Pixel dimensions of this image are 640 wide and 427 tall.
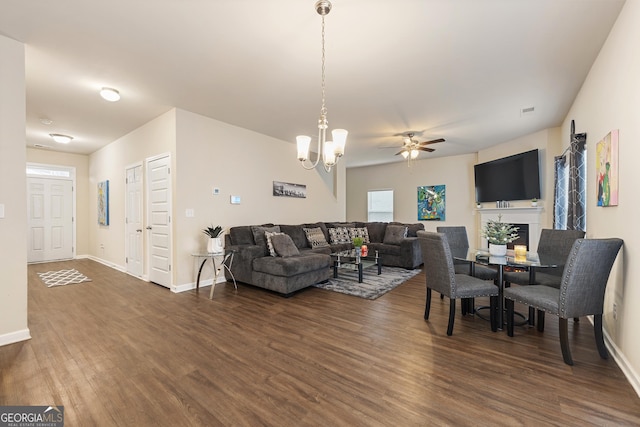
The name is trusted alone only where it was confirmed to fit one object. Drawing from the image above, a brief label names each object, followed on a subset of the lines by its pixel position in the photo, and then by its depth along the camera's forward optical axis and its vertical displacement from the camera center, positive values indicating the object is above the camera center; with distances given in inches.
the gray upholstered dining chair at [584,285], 78.2 -22.3
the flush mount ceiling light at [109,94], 130.2 +57.9
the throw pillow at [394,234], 229.3 -19.8
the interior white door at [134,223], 188.2 -7.8
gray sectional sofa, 148.9 -26.6
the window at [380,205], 339.0 +8.3
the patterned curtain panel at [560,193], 171.3 +11.6
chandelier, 97.0 +24.4
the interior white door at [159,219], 162.9 -4.4
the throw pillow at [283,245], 162.2 -20.8
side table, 151.2 -30.6
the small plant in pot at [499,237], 110.6 -10.9
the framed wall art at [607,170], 87.4 +14.6
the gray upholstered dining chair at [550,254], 108.3 -19.3
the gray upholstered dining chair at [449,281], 99.0 -27.1
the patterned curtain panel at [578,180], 129.9 +15.5
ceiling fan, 191.7 +46.3
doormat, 175.9 -45.8
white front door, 242.8 -6.3
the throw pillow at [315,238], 216.5 -21.4
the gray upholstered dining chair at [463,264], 121.0 -27.2
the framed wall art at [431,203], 296.0 +9.6
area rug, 152.2 -45.3
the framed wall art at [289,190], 221.2 +19.3
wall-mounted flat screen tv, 211.6 +28.7
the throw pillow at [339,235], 239.1 -21.2
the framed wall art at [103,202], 233.6 +8.7
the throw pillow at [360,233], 248.7 -20.3
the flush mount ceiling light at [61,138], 201.2 +56.8
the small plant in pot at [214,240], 153.9 -16.5
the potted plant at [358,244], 180.7 -22.2
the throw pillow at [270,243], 165.2 -19.4
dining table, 96.7 -19.0
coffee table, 173.8 -33.3
